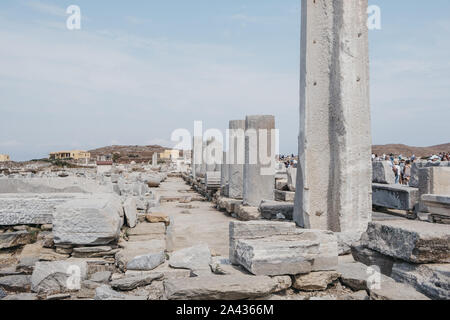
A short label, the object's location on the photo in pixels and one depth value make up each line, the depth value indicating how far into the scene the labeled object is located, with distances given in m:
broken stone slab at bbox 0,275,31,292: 3.98
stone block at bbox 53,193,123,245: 4.64
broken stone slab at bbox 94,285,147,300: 3.27
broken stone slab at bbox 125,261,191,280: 4.09
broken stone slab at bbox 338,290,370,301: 3.16
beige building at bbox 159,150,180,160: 71.75
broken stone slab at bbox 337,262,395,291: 3.35
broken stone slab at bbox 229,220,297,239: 4.09
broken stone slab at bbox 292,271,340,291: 3.49
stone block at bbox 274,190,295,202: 8.88
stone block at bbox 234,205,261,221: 8.14
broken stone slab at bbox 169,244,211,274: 4.38
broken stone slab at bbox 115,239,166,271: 4.48
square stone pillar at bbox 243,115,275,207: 9.90
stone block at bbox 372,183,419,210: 7.57
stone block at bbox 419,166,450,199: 7.27
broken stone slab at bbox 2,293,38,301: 3.43
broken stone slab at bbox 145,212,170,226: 6.41
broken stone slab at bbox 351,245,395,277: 3.92
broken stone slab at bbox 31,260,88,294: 3.80
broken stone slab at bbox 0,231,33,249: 5.25
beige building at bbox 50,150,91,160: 63.31
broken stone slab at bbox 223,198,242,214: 10.30
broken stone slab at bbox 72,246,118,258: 4.66
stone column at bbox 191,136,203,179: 23.73
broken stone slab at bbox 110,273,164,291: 3.64
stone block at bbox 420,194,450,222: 5.95
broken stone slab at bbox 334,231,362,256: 5.04
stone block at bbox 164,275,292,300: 2.99
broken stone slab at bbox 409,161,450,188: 9.23
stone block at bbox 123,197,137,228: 5.73
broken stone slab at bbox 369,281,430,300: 2.97
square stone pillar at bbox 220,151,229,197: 12.54
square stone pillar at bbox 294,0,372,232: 5.34
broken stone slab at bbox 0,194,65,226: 5.54
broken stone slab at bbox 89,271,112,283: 4.02
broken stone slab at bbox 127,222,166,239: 5.65
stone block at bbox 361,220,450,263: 3.42
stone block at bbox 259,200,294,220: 6.75
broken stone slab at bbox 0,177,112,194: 6.89
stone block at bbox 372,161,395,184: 9.02
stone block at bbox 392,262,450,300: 3.02
